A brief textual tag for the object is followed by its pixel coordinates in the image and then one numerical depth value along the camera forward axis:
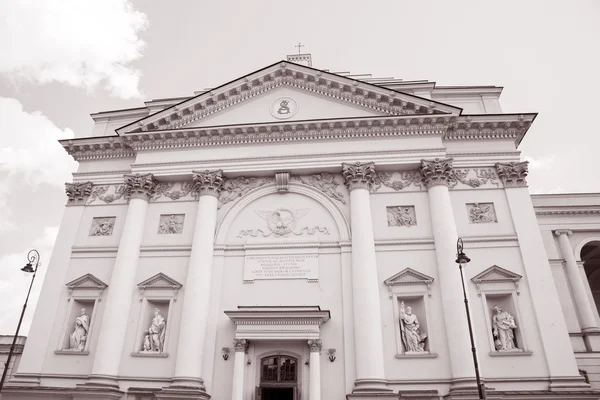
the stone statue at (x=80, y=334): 18.12
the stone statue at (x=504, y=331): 16.14
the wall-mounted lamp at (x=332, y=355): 16.34
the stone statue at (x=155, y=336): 17.55
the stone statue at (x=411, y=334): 16.34
